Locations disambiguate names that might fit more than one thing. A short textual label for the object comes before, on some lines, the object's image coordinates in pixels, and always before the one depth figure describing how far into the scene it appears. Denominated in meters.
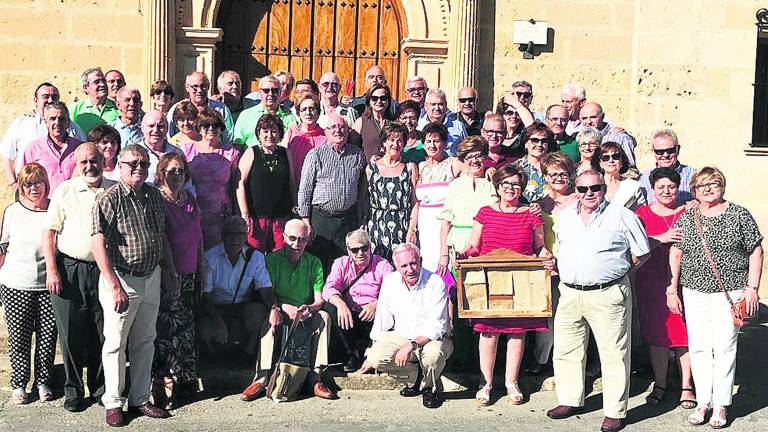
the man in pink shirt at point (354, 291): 6.68
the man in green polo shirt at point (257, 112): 7.42
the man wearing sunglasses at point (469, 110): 7.74
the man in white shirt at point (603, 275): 6.03
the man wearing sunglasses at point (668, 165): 6.74
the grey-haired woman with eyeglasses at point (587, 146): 6.99
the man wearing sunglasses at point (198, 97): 7.27
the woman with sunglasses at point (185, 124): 6.84
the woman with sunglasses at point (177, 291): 6.09
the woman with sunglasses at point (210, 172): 6.72
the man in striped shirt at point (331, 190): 7.01
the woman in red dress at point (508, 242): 6.39
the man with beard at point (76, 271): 5.81
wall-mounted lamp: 9.14
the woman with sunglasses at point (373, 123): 7.55
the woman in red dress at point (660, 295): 6.43
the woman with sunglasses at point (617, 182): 6.70
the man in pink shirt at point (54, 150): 6.48
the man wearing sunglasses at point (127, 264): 5.68
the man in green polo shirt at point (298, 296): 6.44
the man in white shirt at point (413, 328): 6.36
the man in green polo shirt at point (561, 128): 7.34
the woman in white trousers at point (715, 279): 6.11
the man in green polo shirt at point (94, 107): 7.33
